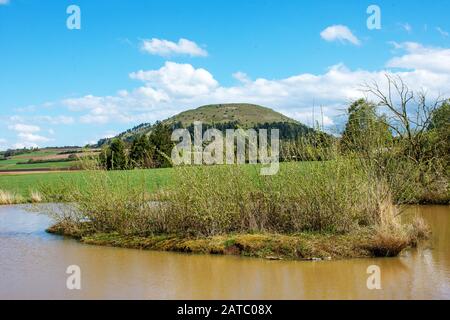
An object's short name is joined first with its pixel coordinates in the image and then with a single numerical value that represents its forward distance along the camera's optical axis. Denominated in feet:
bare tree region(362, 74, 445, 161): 77.19
